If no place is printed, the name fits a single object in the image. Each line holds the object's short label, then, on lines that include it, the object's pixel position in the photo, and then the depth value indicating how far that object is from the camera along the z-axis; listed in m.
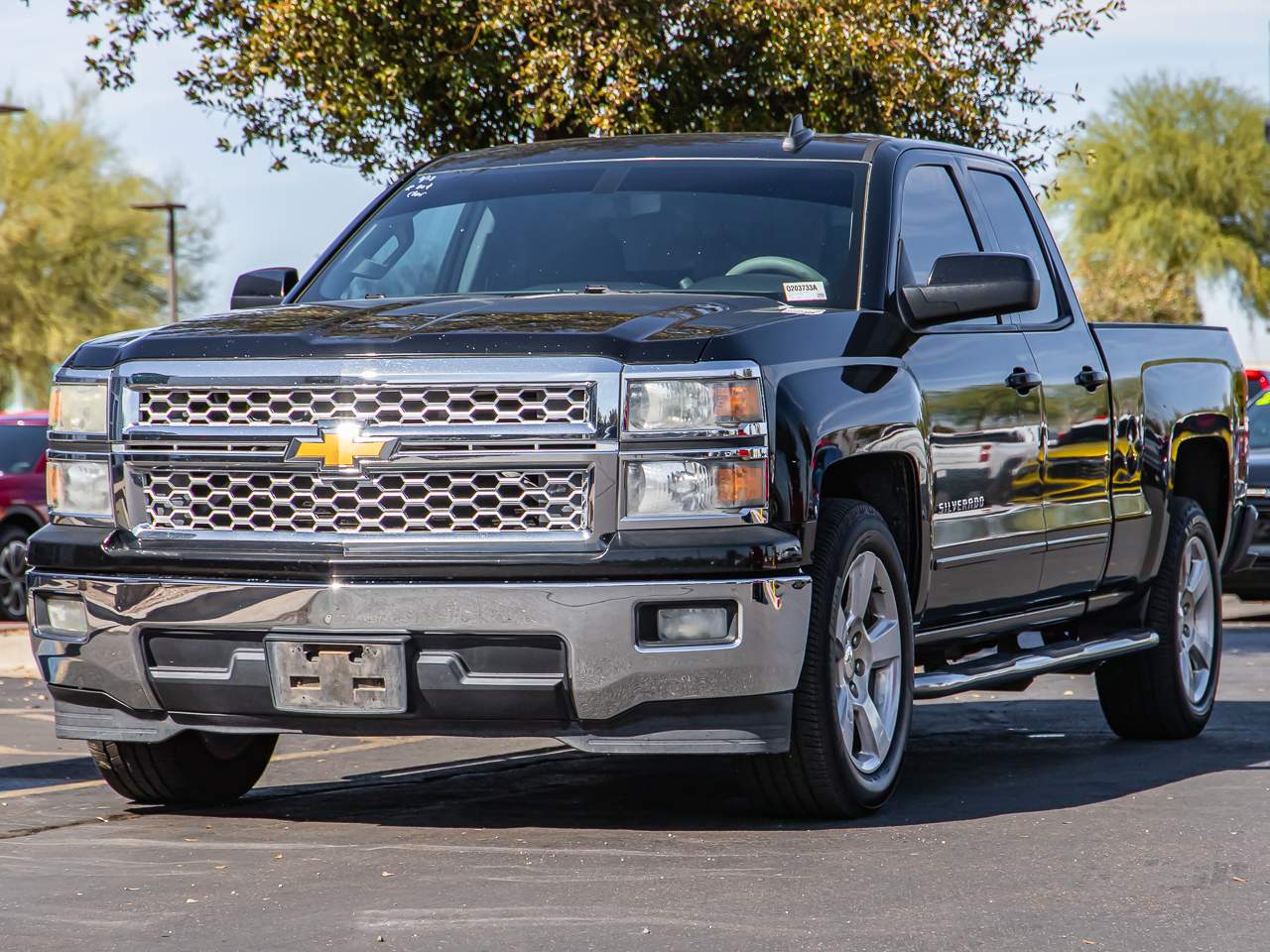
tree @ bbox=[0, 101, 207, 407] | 54.38
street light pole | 44.41
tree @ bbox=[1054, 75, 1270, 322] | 59.56
